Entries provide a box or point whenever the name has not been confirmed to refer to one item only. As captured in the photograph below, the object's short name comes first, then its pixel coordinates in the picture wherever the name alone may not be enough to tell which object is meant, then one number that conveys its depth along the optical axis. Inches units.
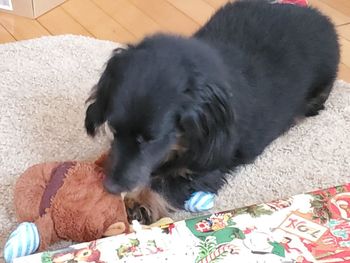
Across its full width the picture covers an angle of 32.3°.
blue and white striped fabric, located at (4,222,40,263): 43.5
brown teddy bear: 45.4
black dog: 43.0
